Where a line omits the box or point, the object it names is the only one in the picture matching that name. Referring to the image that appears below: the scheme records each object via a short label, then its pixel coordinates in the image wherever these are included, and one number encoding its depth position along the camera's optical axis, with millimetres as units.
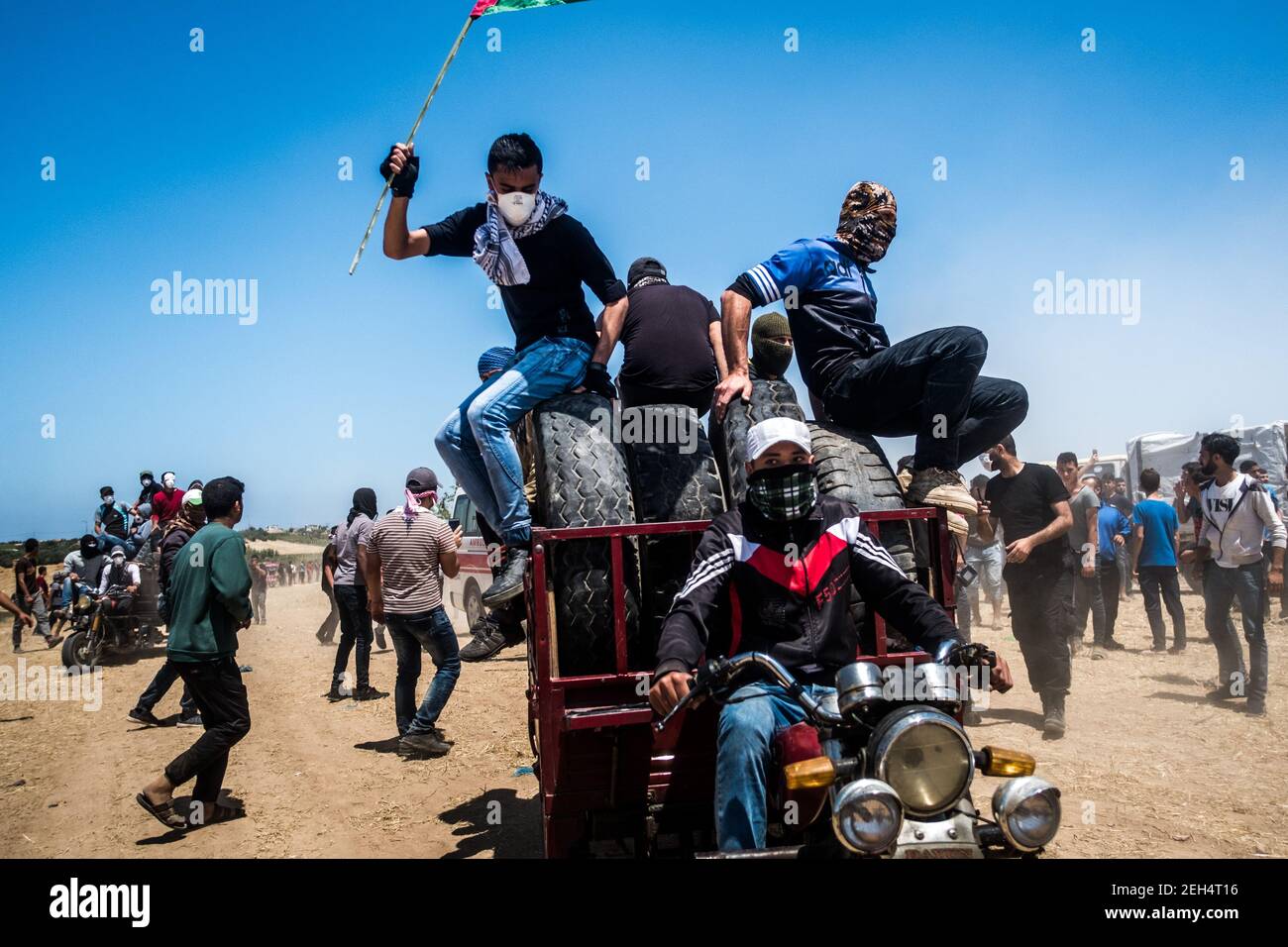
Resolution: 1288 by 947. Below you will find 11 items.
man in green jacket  5820
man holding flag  4395
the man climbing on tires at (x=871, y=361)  4137
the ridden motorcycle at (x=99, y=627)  13609
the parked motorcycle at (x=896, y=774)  2291
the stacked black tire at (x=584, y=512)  3645
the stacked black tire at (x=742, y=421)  4090
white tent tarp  16750
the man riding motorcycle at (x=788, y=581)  3109
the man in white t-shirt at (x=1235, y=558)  7590
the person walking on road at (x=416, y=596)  7398
